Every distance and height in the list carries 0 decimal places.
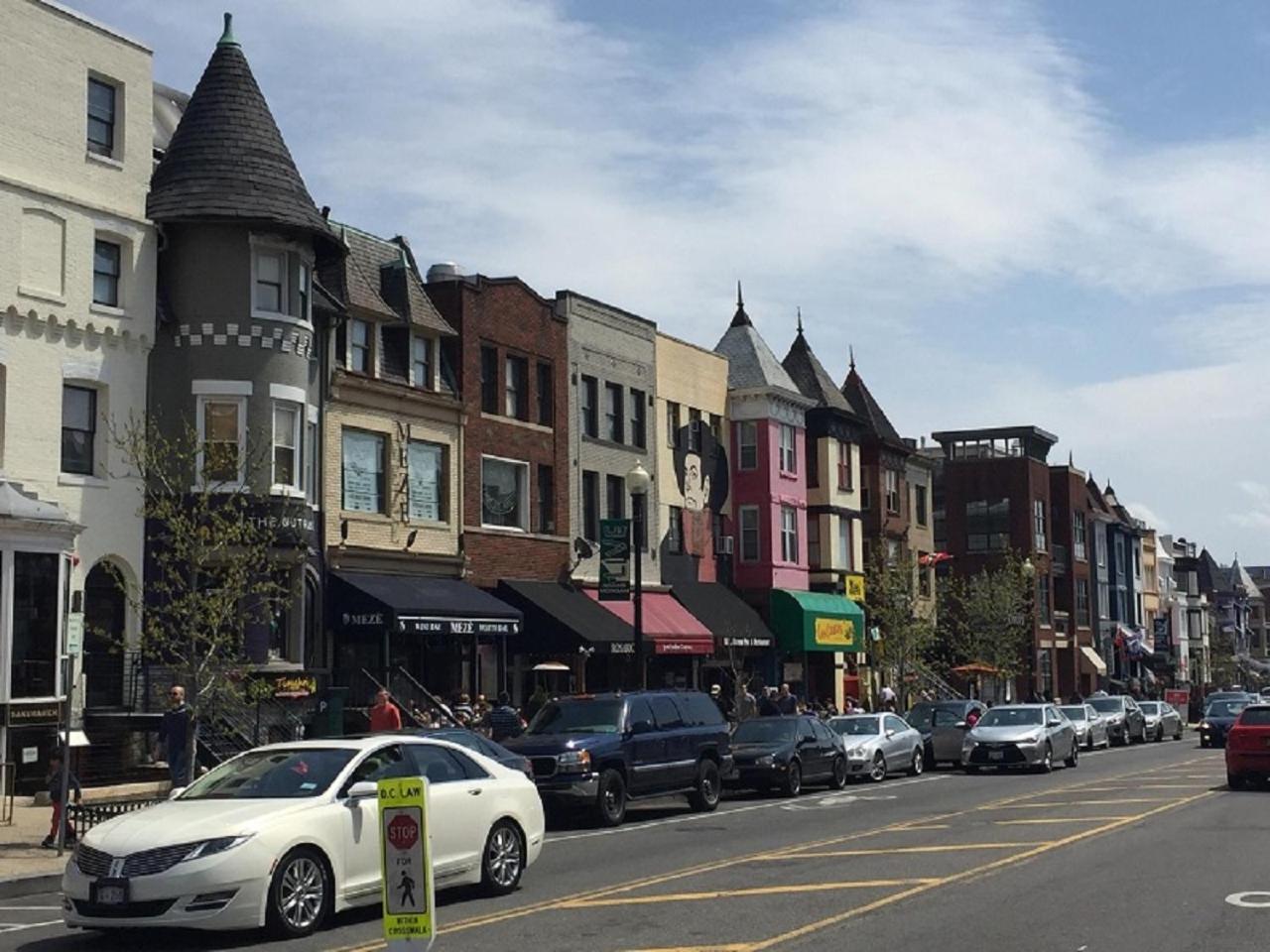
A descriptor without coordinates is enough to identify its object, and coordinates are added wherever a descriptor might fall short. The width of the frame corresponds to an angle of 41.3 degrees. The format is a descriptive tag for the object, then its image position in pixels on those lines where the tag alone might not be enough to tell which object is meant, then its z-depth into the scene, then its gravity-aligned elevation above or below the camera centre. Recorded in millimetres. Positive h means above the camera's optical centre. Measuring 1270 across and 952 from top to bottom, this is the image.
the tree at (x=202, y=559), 21625 +1639
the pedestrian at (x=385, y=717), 23828 -669
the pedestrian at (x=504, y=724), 29359 -955
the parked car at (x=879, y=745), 31828 -1550
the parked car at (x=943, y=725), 35969 -1328
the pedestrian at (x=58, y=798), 19609 -1534
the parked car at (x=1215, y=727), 45469 -1764
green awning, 49000 +1292
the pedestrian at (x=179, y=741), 21953 -891
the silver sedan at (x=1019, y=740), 33406 -1520
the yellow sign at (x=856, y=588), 55000 +2506
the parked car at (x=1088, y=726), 43000 -1638
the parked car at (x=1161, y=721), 50844 -1798
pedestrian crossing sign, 8703 -1026
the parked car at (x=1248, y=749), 26938 -1400
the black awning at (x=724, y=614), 45219 +1426
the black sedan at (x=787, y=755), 27875 -1500
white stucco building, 26203 +5761
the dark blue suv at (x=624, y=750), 22531 -1147
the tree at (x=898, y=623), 50781 +1285
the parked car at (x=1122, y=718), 47781 -1596
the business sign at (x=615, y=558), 37312 +2428
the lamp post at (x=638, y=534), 29453 +2382
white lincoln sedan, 12203 -1315
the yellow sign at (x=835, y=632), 50562 +1010
